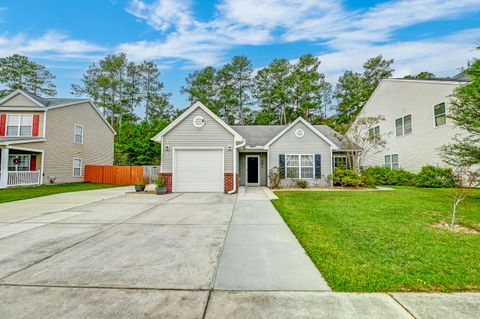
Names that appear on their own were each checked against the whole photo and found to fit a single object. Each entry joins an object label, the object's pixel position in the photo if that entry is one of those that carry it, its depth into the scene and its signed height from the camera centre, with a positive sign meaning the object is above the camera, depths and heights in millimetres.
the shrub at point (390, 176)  15333 -292
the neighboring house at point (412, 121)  14094 +3773
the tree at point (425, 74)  28812 +12746
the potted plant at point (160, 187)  11703 -794
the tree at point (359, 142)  15602 +2453
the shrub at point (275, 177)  14555 -331
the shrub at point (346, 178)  13906 -383
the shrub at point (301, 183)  14270 -714
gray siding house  12375 +1074
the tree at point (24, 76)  29000 +13026
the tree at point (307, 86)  31469 +12329
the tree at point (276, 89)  32125 +12038
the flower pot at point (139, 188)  12724 -916
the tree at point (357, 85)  31750 +12709
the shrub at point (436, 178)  13711 -374
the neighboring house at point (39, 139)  15008 +2503
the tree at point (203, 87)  32531 +12675
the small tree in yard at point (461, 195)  5367 -634
